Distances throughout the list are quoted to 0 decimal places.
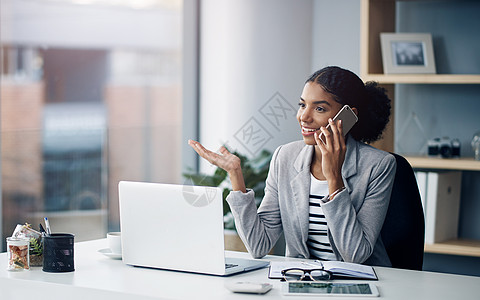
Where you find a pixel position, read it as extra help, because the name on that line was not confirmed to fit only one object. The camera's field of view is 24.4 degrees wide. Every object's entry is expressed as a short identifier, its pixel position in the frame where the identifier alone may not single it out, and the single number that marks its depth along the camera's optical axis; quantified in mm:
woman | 3397
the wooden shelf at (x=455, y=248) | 4427
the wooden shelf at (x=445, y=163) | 4390
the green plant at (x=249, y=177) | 4987
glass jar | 3247
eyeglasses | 3131
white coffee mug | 3398
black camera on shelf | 4546
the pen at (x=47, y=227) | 3297
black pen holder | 3220
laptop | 3150
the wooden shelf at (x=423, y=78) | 4392
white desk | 2986
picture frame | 4579
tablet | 2968
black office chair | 3589
